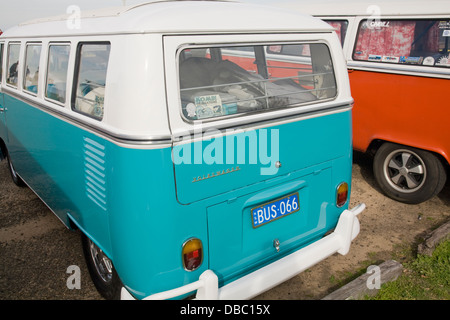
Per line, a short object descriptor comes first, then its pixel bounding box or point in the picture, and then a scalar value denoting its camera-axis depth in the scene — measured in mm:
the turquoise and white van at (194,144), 2051
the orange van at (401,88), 4027
